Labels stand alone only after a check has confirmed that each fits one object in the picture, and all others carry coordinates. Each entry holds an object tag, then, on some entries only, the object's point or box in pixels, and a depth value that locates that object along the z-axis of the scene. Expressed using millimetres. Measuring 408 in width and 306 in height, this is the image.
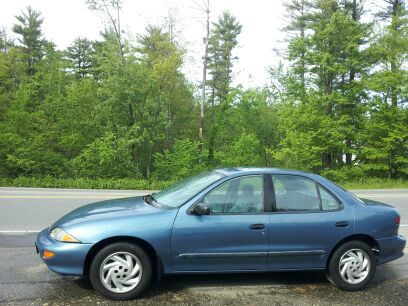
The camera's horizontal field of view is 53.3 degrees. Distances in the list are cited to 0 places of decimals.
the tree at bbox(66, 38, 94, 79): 42156
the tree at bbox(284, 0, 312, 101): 26302
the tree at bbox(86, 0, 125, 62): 26030
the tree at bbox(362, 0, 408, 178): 23797
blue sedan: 4461
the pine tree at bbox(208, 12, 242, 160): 40125
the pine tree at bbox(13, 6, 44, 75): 39688
